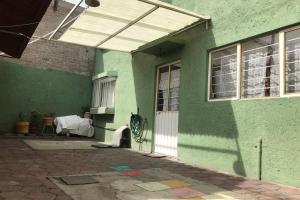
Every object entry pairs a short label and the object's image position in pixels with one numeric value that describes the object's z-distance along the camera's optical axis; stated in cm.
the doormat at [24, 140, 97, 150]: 823
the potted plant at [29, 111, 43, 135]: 1243
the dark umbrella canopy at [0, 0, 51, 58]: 594
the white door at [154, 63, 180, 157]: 784
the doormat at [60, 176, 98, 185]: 424
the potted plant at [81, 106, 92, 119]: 1309
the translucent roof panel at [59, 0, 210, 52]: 628
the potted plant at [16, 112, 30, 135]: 1195
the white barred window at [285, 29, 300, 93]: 499
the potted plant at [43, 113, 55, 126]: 1243
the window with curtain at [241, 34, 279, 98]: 539
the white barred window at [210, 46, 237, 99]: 627
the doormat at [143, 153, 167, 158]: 762
